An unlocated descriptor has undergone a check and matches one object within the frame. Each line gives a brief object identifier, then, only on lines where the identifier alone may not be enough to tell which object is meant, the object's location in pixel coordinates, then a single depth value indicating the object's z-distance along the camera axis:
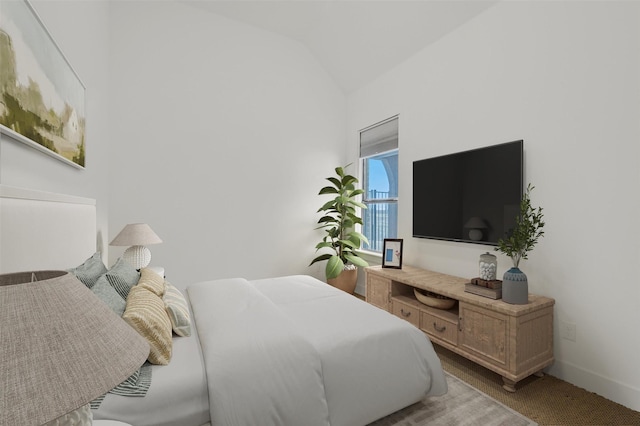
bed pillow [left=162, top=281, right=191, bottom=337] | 1.52
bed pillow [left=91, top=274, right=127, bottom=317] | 1.24
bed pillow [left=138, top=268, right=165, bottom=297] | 1.60
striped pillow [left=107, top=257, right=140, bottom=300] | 1.53
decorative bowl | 2.44
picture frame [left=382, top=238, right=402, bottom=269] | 3.17
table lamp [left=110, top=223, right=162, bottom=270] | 2.60
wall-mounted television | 2.30
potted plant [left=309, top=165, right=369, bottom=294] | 3.89
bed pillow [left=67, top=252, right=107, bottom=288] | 1.37
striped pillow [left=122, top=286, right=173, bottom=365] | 1.19
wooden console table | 1.89
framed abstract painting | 1.11
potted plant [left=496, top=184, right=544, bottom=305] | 1.97
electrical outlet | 2.04
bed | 1.10
